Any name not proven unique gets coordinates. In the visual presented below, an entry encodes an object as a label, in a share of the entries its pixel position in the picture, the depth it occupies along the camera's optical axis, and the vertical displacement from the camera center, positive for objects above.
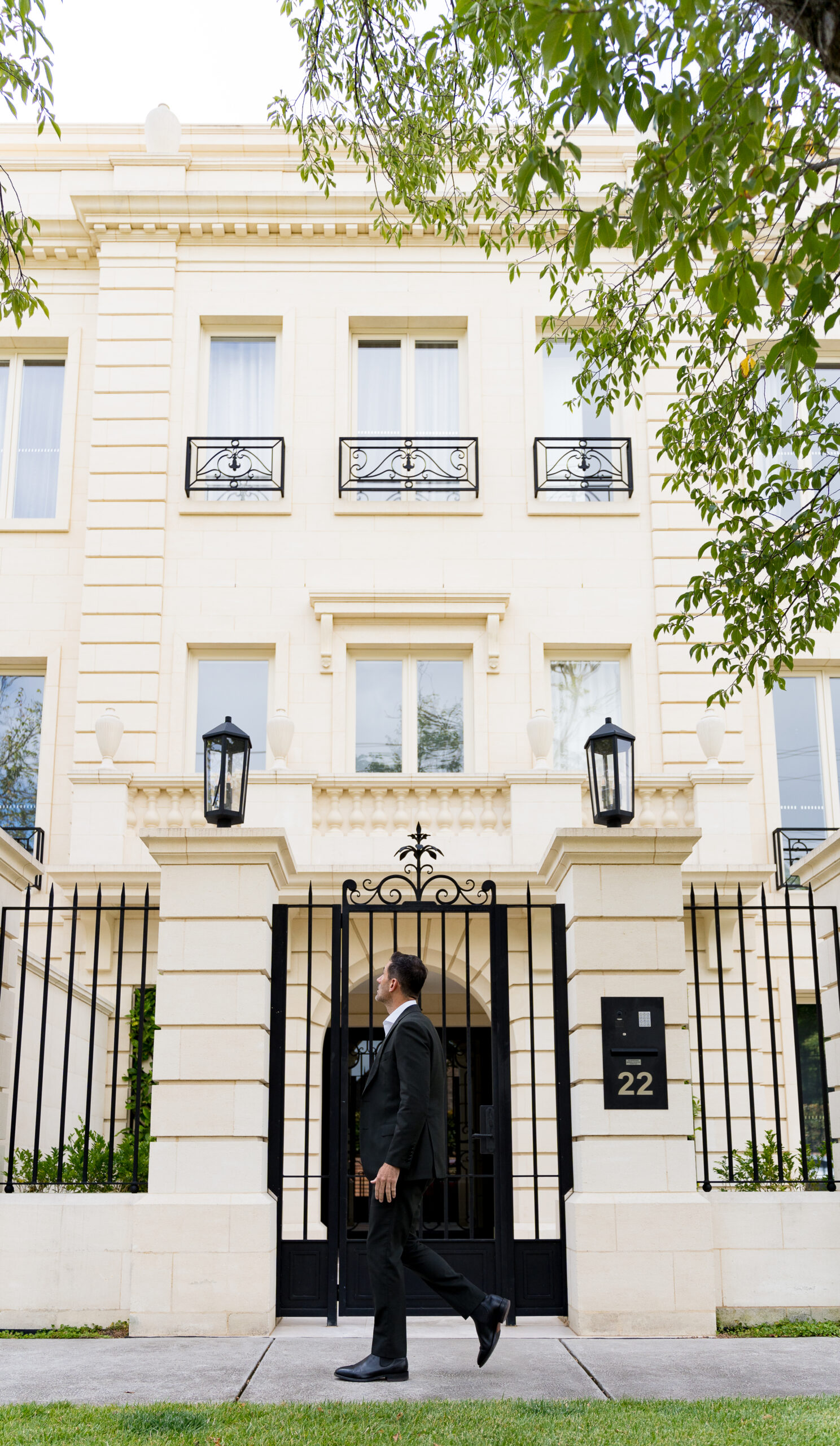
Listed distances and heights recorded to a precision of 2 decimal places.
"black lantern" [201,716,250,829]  8.56 +1.86
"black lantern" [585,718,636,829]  8.54 +1.85
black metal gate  8.16 -0.22
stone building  14.38 +5.48
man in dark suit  6.27 -0.52
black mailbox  8.08 +0.05
